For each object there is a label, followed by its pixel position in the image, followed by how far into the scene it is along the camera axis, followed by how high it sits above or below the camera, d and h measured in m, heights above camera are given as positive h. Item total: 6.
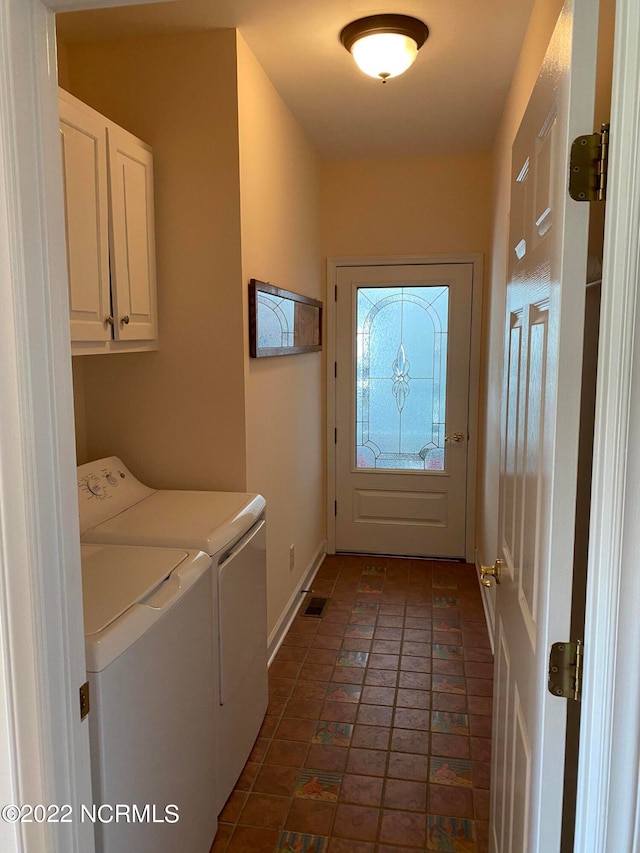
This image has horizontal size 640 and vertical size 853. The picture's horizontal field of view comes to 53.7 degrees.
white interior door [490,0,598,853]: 0.91 -0.11
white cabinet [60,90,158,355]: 1.88 +0.42
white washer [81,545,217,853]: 1.30 -0.79
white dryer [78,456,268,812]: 2.00 -0.60
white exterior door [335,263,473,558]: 4.16 -0.32
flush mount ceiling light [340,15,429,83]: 2.33 +1.20
